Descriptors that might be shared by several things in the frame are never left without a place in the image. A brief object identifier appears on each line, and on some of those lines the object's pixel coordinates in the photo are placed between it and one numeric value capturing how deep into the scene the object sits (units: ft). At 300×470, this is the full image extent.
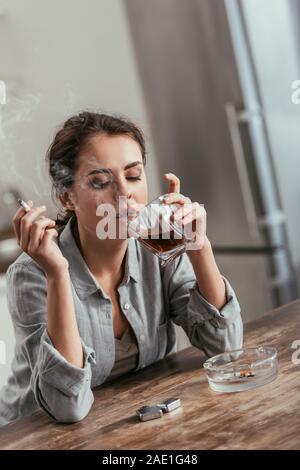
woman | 5.59
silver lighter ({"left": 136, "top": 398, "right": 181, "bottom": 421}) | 5.02
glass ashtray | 5.23
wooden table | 4.63
